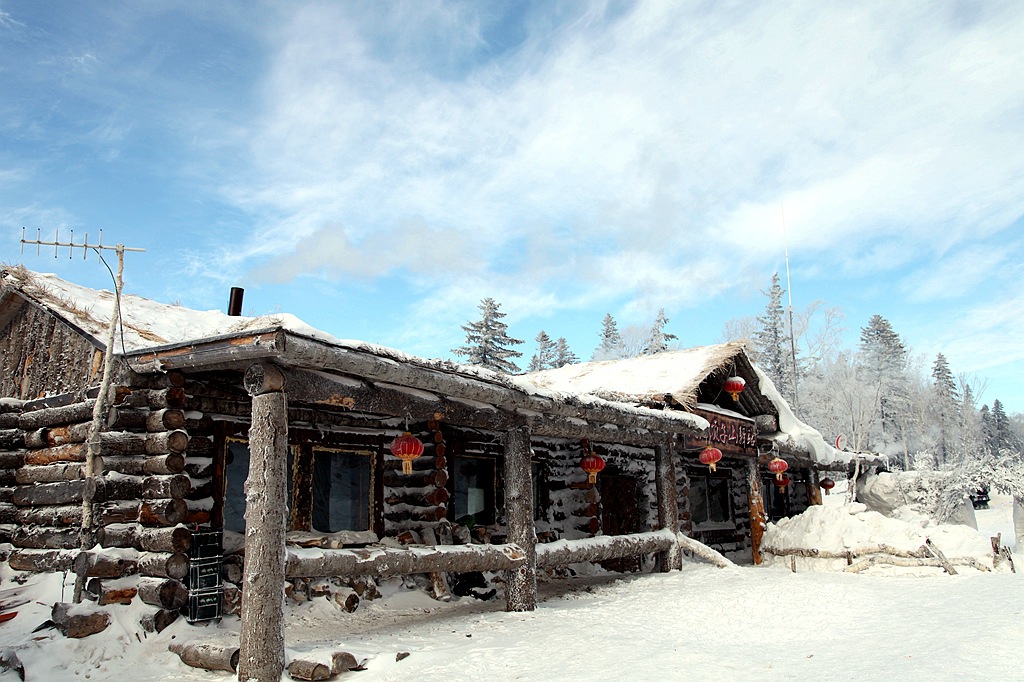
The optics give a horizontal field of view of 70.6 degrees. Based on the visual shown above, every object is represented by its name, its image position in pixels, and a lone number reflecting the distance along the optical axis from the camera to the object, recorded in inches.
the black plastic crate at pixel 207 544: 311.1
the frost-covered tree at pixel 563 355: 1999.3
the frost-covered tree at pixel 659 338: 1792.6
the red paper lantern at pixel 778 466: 633.6
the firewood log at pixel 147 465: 307.7
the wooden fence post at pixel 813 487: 769.6
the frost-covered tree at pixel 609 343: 2041.1
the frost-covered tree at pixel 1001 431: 2174.0
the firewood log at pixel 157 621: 286.2
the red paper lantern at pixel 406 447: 346.0
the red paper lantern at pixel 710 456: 546.6
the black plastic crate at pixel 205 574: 302.4
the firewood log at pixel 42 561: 316.5
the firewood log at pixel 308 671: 231.6
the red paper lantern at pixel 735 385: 615.8
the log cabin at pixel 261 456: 255.3
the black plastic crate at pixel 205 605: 298.8
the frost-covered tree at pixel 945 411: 1879.3
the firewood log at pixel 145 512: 307.4
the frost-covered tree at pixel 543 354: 2015.3
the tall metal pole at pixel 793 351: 1601.3
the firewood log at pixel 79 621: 270.8
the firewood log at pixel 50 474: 331.0
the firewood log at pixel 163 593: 288.8
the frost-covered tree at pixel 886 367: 1850.4
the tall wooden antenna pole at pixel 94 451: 308.7
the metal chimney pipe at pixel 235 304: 473.1
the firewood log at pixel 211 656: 242.8
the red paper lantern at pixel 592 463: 471.8
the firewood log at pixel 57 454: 332.5
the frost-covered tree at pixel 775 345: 1721.2
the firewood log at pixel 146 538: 300.2
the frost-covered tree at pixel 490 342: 1364.4
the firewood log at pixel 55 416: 334.6
